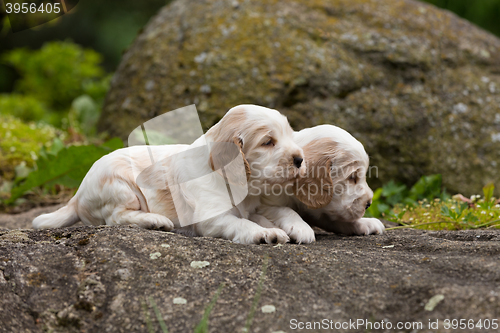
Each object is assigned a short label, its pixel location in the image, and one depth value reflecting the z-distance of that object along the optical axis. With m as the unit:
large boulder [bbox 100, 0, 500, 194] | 6.68
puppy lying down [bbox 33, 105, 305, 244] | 3.24
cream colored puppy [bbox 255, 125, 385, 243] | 3.50
